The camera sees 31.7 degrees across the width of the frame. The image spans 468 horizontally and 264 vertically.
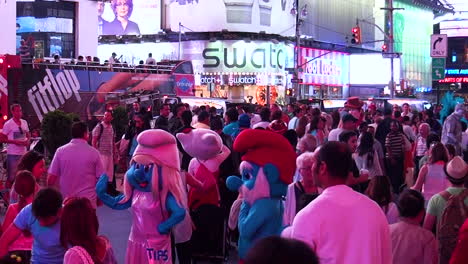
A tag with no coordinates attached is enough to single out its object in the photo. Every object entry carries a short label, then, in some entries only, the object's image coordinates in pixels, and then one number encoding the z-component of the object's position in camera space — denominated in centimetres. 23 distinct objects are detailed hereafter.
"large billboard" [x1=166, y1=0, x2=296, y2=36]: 6006
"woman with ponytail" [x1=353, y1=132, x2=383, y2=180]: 1154
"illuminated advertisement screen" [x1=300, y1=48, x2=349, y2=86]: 6981
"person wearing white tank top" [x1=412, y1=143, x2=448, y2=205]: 973
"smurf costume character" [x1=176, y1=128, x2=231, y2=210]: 950
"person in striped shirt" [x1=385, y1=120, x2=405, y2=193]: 1467
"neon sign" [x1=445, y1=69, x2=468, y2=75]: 8319
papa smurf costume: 723
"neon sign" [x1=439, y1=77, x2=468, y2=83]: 8200
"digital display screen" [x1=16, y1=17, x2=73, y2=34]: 3706
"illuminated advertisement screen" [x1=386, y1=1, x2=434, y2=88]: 9306
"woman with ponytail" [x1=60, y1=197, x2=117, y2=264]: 551
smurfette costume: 766
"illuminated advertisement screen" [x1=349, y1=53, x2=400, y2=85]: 7778
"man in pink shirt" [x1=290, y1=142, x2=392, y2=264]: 446
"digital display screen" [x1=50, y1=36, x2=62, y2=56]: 3816
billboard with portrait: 6184
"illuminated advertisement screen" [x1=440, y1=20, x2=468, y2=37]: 9501
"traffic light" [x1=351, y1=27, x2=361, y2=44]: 4384
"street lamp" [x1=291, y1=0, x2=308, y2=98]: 5912
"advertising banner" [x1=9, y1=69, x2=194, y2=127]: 2455
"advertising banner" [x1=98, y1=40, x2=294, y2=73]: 5969
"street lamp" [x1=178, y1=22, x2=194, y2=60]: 5962
